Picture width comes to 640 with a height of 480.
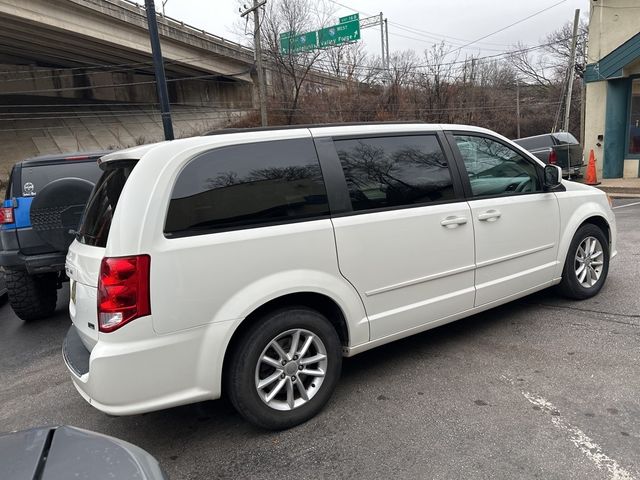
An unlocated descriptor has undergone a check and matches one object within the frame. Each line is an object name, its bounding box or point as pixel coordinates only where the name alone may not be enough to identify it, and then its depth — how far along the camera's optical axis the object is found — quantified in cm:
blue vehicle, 484
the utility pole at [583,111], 1566
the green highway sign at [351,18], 2910
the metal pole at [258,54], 2494
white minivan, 248
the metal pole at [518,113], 3957
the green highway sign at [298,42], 3020
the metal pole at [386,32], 4072
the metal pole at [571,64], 2591
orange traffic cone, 1431
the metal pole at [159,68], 911
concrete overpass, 2430
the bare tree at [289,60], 3170
